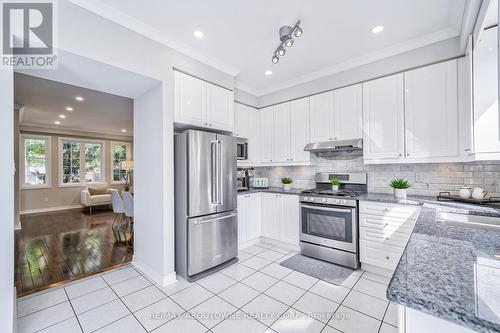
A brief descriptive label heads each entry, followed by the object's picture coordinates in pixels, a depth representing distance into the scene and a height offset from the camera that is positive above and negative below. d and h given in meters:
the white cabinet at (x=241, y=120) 3.91 +0.85
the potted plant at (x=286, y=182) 3.94 -0.29
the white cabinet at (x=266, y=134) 4.20 +0.63
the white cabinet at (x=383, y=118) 2.82 +0.63
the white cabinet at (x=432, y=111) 2.48 +0.64
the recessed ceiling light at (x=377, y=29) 2.43 +1.54
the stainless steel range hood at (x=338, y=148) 3.10 +0.26
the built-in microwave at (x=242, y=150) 3.96 +0.30
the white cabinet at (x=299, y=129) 3.70 +0.63
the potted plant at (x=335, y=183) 3.40 -0.27
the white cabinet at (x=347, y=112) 3.14 +0.78
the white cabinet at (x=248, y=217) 3.60 -0.87
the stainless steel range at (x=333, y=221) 2.86 -0.78
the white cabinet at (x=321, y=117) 3.42 +0.78
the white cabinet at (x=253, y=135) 4.20 +0.62
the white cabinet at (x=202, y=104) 2.77 +0.88
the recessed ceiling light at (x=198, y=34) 2.51 +1.55
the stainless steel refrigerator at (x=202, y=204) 2.66 -0.47
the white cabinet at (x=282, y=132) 3.95 +0.64
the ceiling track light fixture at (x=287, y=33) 2.30 +1.42
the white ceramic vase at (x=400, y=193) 2.71 -0.36
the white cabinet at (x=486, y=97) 1.91 +0.61
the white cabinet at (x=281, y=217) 3.48 -0.85
